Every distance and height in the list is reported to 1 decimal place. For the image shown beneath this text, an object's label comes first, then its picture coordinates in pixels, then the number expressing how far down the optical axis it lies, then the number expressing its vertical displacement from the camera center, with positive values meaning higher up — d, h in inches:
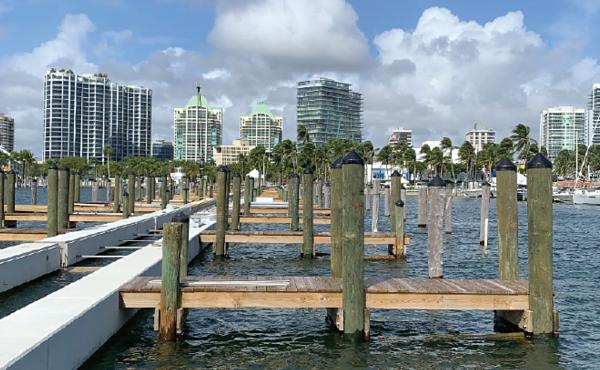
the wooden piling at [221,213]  898.7 -45.1
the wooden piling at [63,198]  976.3 -28.4
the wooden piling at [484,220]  1186.4 -67.7
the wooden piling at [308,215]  881.5 -45.7
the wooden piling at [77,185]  1656.0 -13.9
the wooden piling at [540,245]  475.5 -46.1
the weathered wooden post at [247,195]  1391.1 -30.0
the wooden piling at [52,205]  912.3 -36.5
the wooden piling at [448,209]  1203.2 -52.8
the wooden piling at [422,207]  1609.6 -59.5
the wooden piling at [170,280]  446.0 -70.0
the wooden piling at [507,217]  547.2 -28.8
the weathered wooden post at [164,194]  1617.9 -33.8
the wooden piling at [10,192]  1262.3 -25.8
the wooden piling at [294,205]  1054.0 -37.9
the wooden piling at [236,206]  1086.9 -42.8
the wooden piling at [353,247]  468.1 -47.8
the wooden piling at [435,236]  685.3 -56.5
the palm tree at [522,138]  4165.8 +306.5
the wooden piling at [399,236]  949.8 -79.1
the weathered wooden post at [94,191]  2403.7 -42.2
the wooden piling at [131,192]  1342.3 -25.6
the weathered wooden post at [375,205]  1323.8 -47.3
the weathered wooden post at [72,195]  1345.4 -34.5
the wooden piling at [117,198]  1475.1 -41.1
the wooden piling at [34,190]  1961.2 -32.8
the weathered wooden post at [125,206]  1315.2 -53.1
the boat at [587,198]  3105.3 -60.8
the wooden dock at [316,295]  466.0 -83.6
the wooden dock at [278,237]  931.3 -82.0
